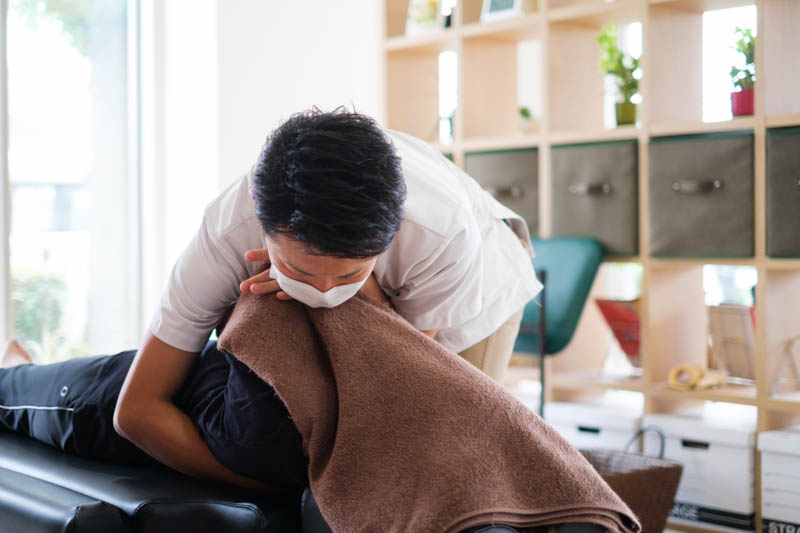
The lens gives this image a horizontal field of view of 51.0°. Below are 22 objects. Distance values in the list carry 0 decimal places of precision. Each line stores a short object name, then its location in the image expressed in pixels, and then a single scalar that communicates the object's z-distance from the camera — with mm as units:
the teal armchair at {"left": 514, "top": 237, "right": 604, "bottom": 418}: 2582
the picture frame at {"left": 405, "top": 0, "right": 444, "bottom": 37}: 3215
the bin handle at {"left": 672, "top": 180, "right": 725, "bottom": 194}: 2488
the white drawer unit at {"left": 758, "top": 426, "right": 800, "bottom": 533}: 2330
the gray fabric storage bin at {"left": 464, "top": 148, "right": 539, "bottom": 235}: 2914
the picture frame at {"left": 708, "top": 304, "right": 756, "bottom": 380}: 2576
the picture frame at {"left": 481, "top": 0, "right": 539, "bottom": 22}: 2959
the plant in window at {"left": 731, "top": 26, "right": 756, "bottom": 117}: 2525
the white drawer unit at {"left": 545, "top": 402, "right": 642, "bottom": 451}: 2650
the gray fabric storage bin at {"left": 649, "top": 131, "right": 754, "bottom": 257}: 2451
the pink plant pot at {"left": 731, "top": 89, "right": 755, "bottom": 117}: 2529
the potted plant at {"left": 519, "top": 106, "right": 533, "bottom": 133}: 3131
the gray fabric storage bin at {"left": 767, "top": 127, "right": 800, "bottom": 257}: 2359
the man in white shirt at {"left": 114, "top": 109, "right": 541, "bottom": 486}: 1037
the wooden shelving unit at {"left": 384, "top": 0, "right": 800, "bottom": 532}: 2457
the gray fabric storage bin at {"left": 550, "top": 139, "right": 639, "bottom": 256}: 2674
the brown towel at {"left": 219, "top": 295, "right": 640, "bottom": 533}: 975
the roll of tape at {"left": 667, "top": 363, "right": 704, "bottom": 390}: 2565
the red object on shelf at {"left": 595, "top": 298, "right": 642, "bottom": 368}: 2705
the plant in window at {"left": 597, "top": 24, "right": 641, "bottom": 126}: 2801
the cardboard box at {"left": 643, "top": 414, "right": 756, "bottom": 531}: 2416
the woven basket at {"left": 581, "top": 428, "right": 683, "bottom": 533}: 2197
